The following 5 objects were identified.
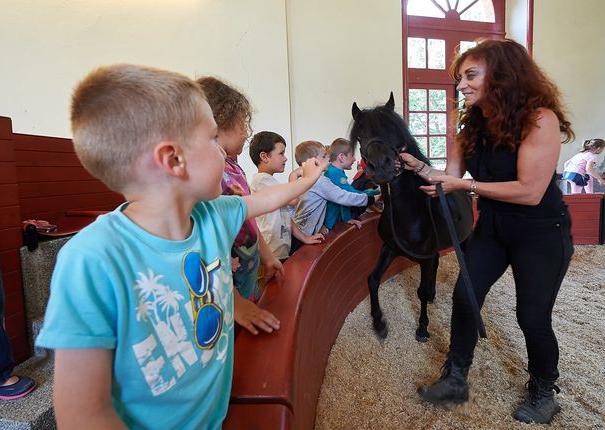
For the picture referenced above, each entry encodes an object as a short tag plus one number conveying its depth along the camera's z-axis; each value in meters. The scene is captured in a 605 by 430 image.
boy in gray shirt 2.86
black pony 2.19
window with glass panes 6.48
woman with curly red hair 1.59
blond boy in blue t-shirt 0.51
